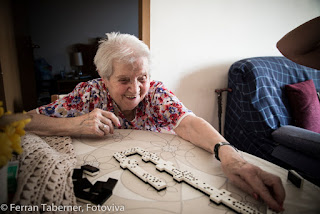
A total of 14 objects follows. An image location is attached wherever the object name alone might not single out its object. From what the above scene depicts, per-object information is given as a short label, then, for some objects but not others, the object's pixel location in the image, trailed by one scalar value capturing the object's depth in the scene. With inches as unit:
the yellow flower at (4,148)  16.3
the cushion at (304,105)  80.4
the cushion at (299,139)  64.5
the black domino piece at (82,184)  26.7
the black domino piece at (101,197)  24.7
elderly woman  43.3
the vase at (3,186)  19.3
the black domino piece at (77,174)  29.0
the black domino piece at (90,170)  30.7
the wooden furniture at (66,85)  172.2
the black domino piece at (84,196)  25.1
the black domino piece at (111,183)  26.8
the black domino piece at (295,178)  29.6
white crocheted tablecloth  21.5
